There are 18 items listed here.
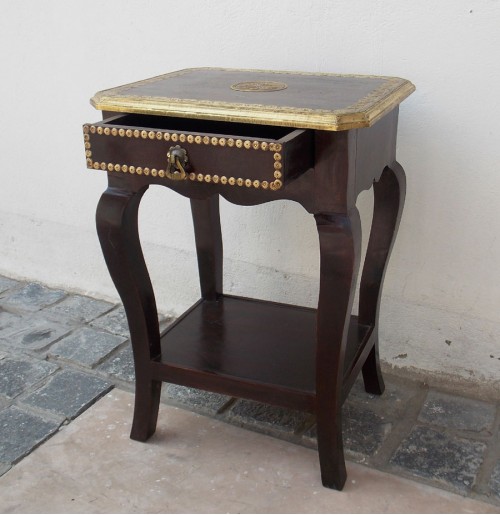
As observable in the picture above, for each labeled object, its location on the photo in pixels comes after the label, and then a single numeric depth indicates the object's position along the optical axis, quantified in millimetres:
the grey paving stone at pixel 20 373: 2348
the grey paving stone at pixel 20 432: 2025
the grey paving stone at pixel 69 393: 2238
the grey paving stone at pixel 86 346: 2516
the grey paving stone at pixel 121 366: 2412
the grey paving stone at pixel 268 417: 2133
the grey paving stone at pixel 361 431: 2037
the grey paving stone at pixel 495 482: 1866
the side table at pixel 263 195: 1583
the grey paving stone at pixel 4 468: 1949
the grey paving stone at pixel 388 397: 2225
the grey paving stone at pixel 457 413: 2143
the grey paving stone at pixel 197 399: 2234
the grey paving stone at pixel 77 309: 2822
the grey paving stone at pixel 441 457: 1913
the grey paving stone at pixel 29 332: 2627
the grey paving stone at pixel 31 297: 2926
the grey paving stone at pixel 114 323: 2712
